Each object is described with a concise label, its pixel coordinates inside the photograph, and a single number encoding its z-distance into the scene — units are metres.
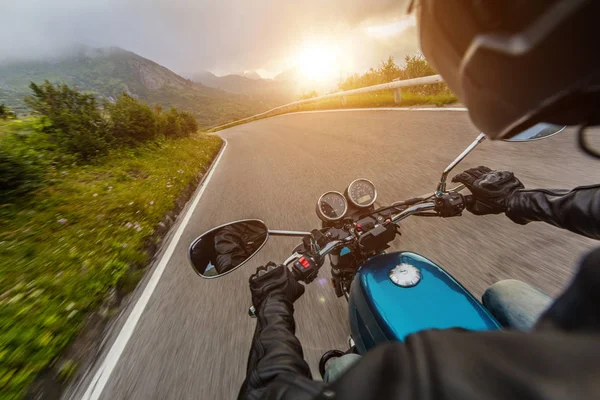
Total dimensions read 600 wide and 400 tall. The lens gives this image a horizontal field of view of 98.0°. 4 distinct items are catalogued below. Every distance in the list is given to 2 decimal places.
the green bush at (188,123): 17.25
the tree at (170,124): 13.70
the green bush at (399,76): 10.12
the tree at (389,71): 13.19
